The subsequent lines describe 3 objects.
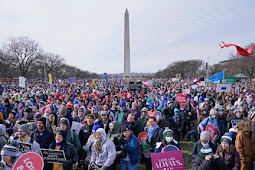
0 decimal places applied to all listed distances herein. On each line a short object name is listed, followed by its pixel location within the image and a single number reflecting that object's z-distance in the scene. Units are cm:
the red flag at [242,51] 937
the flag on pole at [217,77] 1521
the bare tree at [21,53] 4509
